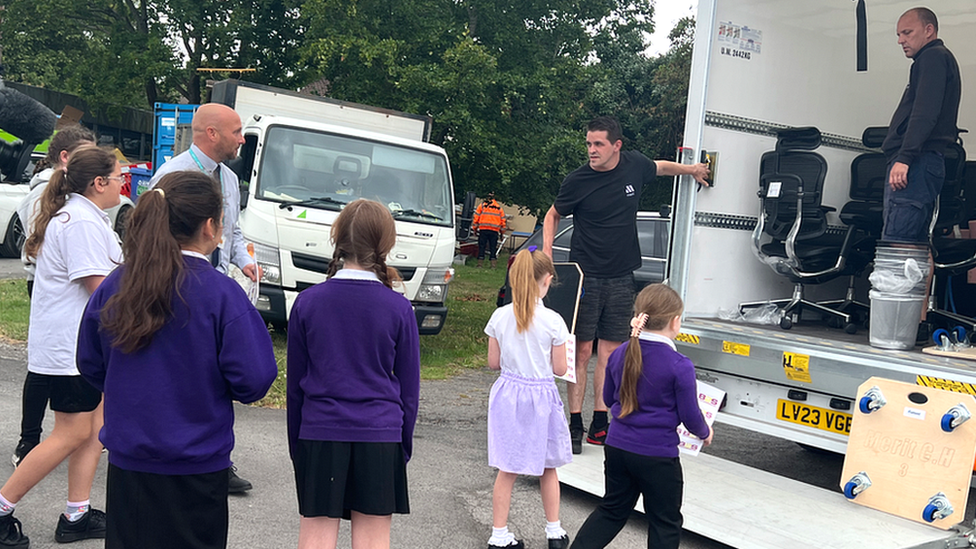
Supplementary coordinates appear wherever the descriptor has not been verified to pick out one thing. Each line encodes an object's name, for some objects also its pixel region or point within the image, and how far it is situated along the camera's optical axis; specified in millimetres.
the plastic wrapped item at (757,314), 5805
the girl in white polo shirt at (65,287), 3492
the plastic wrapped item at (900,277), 4924
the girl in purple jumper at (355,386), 2777
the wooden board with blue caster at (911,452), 3936
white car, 13320
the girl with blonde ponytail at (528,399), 3949
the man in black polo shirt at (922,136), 5152
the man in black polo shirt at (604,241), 5512
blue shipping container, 14367
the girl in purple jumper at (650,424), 3365
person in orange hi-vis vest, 23234
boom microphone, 3775
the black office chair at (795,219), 5922
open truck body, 4227
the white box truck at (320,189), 8031
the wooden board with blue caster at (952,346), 4648
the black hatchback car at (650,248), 8875
